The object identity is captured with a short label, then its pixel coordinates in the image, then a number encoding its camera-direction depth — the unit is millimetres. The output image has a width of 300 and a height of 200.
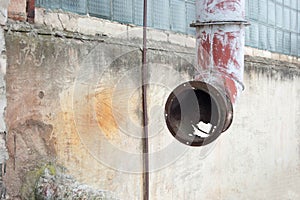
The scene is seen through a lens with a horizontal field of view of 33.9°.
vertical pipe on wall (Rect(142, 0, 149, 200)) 4258
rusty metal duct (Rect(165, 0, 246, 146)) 3062
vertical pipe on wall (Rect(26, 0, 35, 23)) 3422
